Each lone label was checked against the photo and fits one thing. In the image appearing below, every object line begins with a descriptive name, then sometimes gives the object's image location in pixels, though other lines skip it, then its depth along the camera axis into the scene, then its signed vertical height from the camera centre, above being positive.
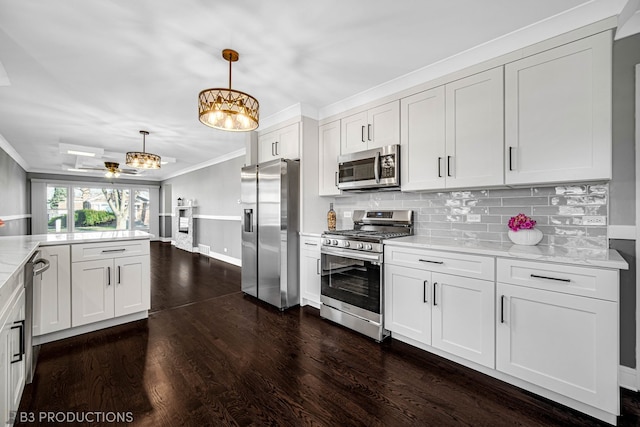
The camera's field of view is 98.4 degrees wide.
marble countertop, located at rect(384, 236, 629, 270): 1.63 -0.28
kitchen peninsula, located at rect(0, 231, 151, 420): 1.78 -0.67
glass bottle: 3.73 -0.11
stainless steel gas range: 2.65 -0.62
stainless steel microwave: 2.88 +0.47
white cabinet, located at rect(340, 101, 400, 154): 2.93 +0.95
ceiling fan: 5.36 +0.85
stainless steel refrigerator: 3.47 -0.24
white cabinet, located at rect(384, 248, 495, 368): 2.04 -0.79
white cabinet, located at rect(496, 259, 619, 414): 1.58 -0.74
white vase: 2.18 -0.20
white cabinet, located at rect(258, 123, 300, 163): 3.64 +0.97
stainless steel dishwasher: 1.89 -0.74
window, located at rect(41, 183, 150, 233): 8.98 +0.15
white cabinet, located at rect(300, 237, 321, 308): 3.41 -0.75
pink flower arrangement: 2.20 -0.09
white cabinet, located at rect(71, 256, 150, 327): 2.68 -0.79
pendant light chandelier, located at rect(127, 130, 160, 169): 4.45 +0.85
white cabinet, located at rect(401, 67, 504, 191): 2.29 +0.70
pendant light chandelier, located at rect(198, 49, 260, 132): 2.12 +0.81
